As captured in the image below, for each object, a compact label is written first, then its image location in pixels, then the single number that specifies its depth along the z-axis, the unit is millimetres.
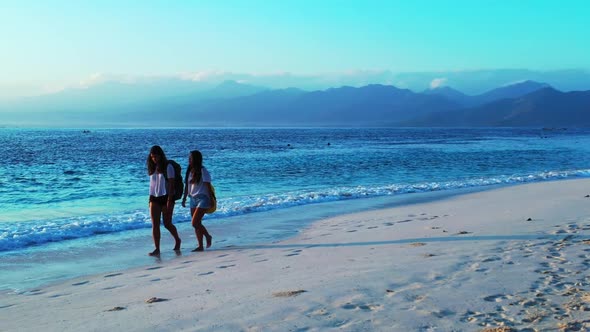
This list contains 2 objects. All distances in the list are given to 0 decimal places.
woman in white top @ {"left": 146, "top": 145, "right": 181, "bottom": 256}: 8602
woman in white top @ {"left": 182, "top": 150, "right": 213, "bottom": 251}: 8874
